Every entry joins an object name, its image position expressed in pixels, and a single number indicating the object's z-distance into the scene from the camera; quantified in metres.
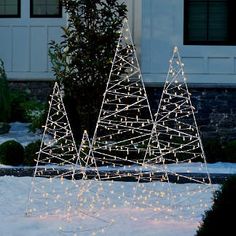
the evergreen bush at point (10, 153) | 10.72
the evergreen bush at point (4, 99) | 14.30
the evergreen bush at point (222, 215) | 4.65
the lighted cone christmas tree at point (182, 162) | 8.72
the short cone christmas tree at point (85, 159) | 10.63
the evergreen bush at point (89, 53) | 12.92
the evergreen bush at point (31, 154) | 10.80
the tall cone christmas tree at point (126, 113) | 11.33
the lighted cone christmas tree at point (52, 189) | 7.92
